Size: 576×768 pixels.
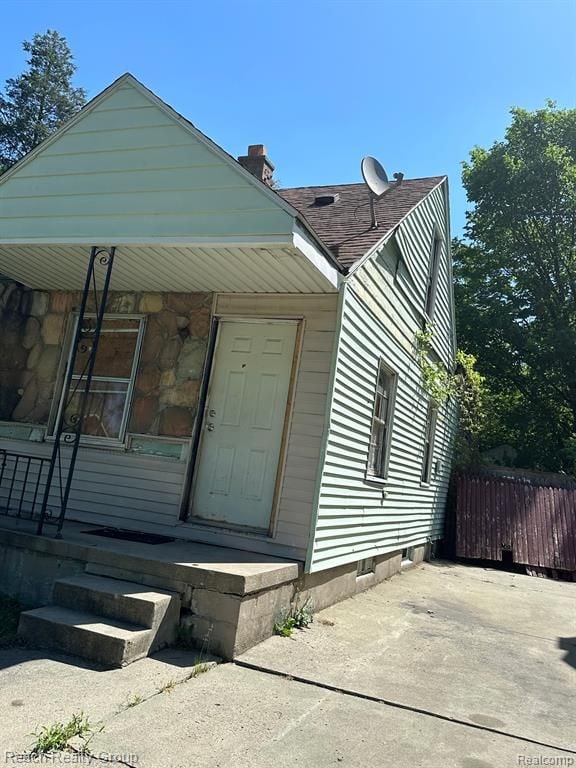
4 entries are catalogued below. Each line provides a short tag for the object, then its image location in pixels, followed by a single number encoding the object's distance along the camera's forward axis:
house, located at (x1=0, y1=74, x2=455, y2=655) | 5.18
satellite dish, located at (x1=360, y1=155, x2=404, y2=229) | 6.91
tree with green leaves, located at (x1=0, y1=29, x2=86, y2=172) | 33.94
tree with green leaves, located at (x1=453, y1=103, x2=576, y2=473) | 21.56
